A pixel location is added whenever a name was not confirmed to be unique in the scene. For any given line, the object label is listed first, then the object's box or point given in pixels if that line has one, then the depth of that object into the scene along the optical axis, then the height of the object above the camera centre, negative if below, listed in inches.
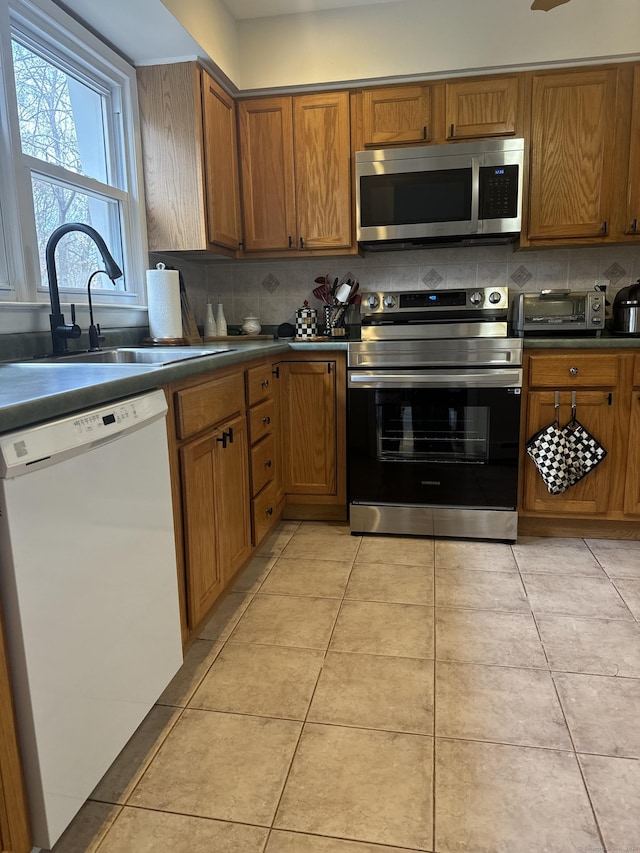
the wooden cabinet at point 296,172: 120.1 +28.7
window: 81.8 +26.4
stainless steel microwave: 112.7 +22.3
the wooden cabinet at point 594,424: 104.6 -20.3
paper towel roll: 103.0 +2.5
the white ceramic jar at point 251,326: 134.3 -2.3
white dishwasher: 39.4 -20.3
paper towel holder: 106.7 -4.3
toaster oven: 113.0 -0.7
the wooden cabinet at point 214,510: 71.2 -25.4
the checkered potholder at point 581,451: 105.3 -24.7
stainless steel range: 106.3 -21.0
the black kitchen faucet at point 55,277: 74.9 +5.4
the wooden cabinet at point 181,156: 105.6 +28.8
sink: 80.5 -5.1
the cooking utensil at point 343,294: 127.8 +4.1
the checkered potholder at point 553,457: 105.4 -25.7
